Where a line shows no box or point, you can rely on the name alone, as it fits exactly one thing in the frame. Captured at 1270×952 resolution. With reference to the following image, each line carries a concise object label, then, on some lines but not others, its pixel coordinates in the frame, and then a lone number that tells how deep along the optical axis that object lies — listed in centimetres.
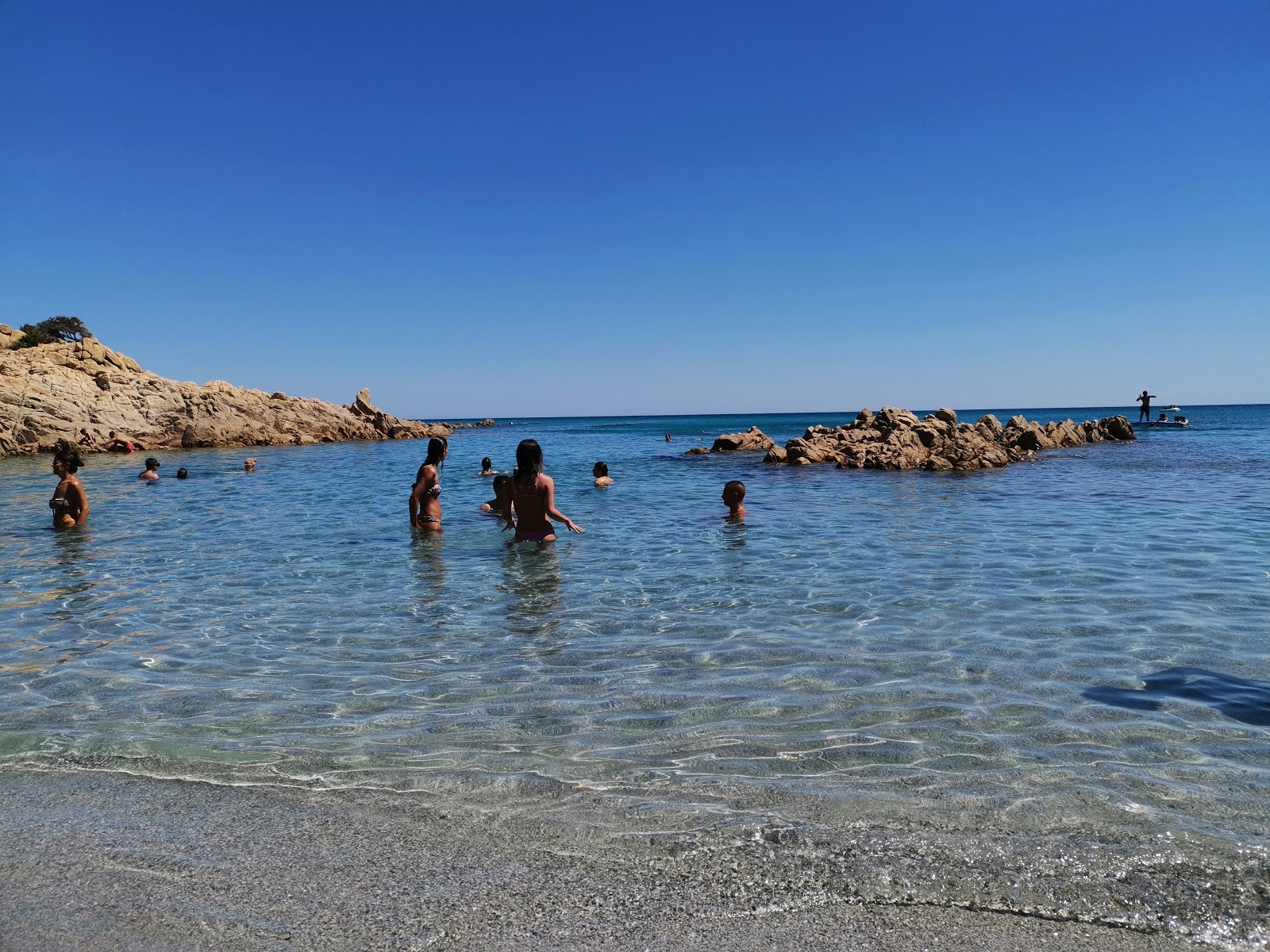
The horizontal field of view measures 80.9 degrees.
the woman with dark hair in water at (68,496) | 1318
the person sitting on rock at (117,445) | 4281
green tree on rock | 5741
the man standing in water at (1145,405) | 5316
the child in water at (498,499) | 1321
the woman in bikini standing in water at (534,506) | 1117
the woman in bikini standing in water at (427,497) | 1257
